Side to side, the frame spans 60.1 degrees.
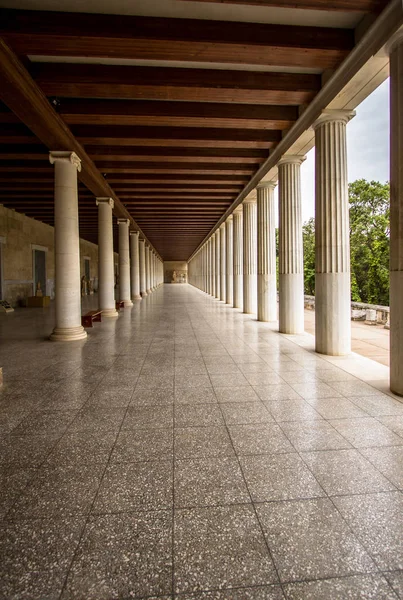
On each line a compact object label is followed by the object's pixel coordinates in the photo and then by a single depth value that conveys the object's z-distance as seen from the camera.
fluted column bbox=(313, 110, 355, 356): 8.06
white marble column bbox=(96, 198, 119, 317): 16.81
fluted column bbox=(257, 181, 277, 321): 14.54
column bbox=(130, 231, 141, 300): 27.66
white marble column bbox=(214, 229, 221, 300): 30.78
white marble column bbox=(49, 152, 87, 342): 10.55
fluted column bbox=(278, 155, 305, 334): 11.45
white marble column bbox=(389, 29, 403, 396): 5.34
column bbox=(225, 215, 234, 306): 25.03
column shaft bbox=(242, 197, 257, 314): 18.39
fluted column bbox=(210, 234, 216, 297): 33.77
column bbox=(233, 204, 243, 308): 20.94
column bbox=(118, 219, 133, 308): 22.56
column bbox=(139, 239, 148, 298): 33.22
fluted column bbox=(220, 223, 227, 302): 28.15
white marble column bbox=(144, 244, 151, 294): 39.12
